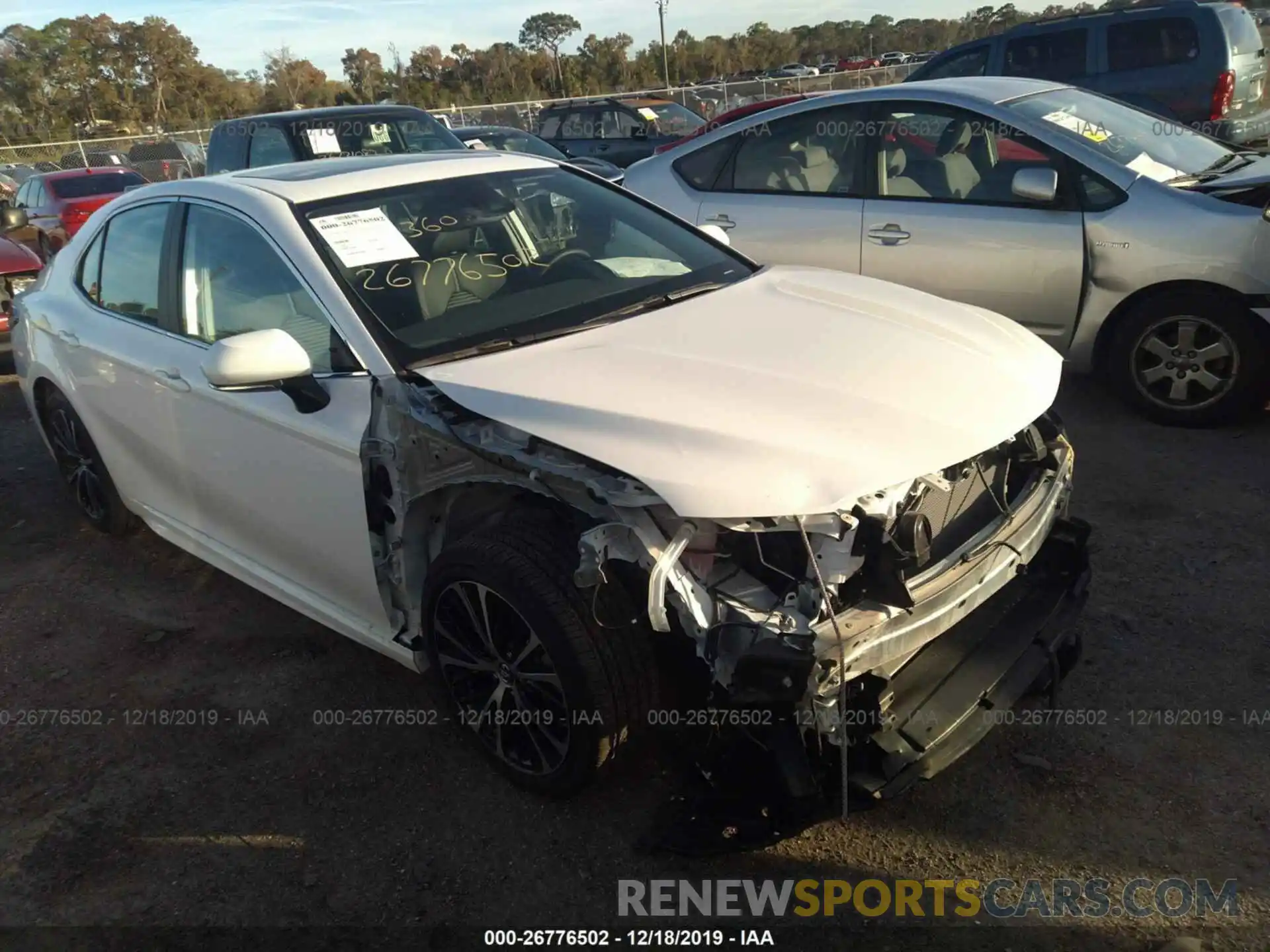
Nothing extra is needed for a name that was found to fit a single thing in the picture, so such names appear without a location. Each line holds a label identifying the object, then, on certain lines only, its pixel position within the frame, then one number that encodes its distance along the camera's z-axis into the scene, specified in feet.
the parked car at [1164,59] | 31.04
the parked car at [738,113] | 40.11
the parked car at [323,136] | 29.04
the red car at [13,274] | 24.89
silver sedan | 15.24
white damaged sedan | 7.35
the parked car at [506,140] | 43.11
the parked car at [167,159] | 75.61
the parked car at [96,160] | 80.59
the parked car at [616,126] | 50.44
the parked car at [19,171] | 81.35
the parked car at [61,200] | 43.09
